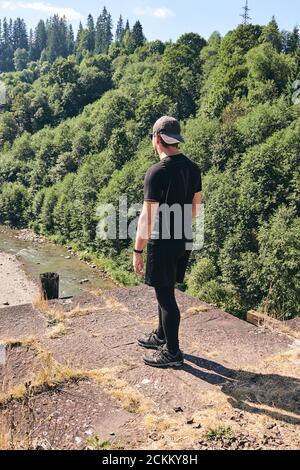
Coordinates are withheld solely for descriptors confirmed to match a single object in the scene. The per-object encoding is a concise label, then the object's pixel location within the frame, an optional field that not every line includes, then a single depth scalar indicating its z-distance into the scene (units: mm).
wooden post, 5172
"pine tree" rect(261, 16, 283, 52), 45312
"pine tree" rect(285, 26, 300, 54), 45328
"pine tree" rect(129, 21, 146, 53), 68962
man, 3152
